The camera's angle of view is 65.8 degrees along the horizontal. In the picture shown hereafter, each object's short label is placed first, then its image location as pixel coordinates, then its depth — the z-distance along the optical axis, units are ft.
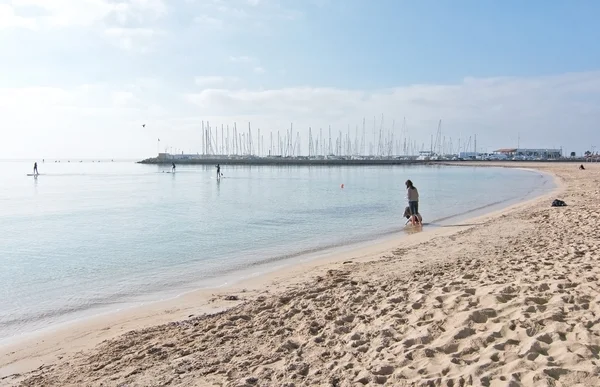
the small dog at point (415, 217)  65.67
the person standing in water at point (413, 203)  64.09
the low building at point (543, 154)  616.80
